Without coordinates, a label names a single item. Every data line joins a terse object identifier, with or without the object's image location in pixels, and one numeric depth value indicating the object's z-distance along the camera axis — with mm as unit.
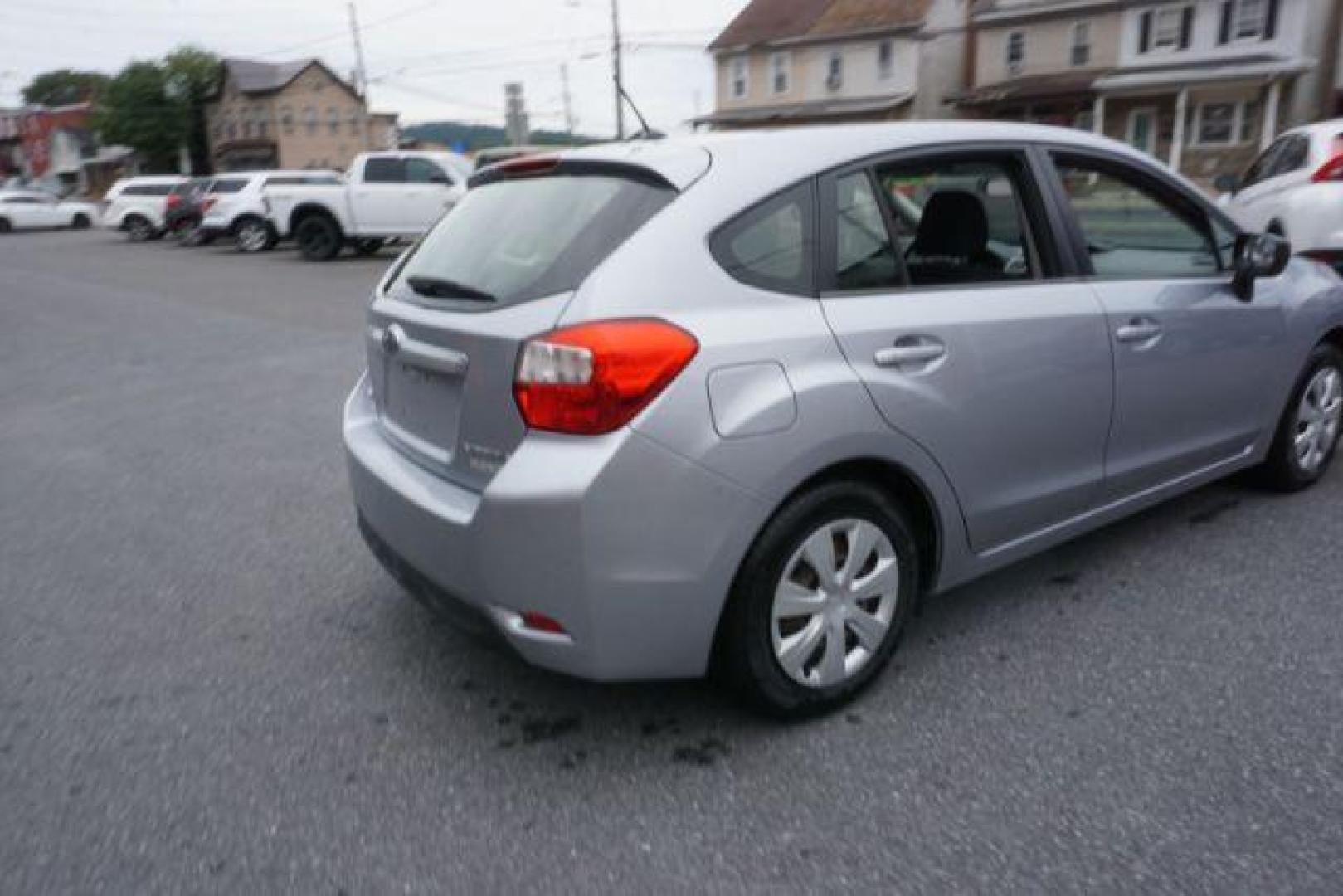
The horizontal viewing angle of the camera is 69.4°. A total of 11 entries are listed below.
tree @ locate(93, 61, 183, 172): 62188
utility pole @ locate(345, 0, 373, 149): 43844
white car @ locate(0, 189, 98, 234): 34312
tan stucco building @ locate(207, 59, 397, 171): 61875
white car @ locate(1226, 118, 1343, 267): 6887
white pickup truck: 17844
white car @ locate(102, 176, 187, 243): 27375
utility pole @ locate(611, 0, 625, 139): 21641
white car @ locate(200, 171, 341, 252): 20828
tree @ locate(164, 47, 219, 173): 65625
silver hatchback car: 2295
